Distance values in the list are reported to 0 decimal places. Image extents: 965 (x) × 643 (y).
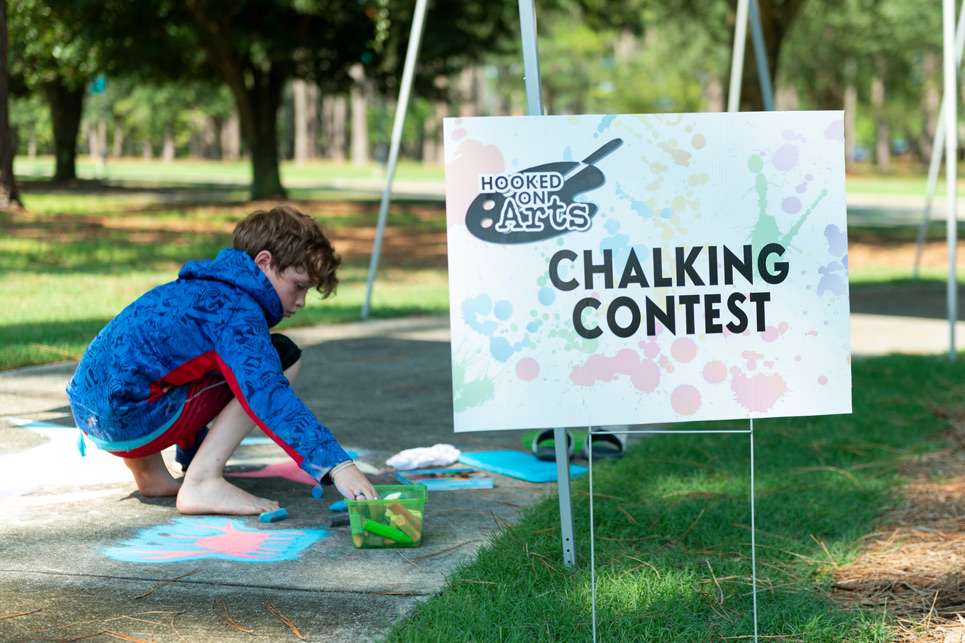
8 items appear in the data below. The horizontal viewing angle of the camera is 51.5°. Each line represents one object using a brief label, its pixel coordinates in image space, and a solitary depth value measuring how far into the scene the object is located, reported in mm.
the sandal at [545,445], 4480
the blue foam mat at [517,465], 4199
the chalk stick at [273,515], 3424
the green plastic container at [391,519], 3117
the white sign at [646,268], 2668
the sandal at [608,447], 4508
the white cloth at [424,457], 4172
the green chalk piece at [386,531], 3164
